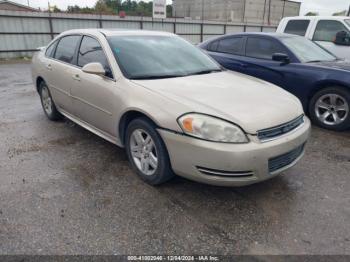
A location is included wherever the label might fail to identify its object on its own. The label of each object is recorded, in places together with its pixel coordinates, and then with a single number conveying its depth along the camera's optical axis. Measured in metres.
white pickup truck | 6.75
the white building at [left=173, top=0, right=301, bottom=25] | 56.97
